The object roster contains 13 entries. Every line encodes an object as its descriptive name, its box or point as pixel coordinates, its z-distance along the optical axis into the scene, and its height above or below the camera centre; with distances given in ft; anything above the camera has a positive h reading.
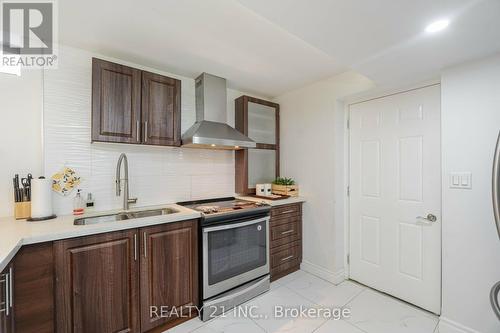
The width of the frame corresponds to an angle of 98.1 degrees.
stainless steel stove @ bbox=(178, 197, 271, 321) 6.14 -2.73
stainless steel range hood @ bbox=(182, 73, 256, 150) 7.22 +1.85
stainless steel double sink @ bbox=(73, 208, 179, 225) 5.77 -1.44
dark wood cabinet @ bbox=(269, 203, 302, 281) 8.13 -2.89
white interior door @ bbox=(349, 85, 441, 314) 6.31 -0.95
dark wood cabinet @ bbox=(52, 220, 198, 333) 4.45 -2.64
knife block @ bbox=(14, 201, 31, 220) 5.27 -1.06
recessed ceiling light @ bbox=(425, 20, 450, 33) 3.89 +2.58
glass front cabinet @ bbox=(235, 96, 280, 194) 9.18 +1.03
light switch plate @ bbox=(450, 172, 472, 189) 5.28 -0.36
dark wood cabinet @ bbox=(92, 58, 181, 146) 5.81 +1.77
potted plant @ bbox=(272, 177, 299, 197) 9.19 -0.91
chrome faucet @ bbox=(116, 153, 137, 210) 6.41 -0.46
